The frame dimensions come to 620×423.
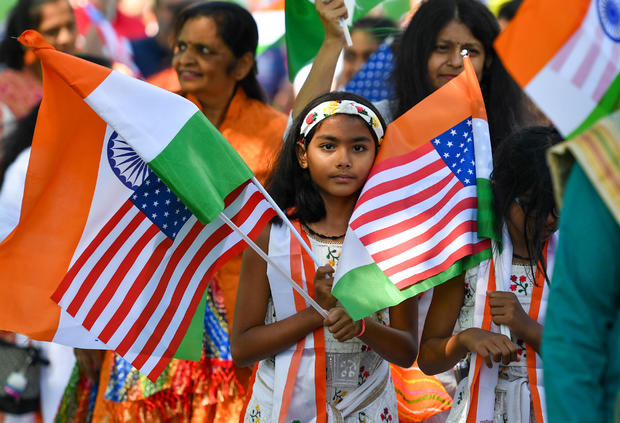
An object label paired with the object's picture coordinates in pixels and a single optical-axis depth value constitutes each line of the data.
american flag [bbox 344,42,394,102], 10.75
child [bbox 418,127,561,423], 6.24
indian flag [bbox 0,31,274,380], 6.57
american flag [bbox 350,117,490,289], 6.56
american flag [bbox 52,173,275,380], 6.69
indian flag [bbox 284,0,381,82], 9.21
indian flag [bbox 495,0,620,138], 4.55
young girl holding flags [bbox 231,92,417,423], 6.57
